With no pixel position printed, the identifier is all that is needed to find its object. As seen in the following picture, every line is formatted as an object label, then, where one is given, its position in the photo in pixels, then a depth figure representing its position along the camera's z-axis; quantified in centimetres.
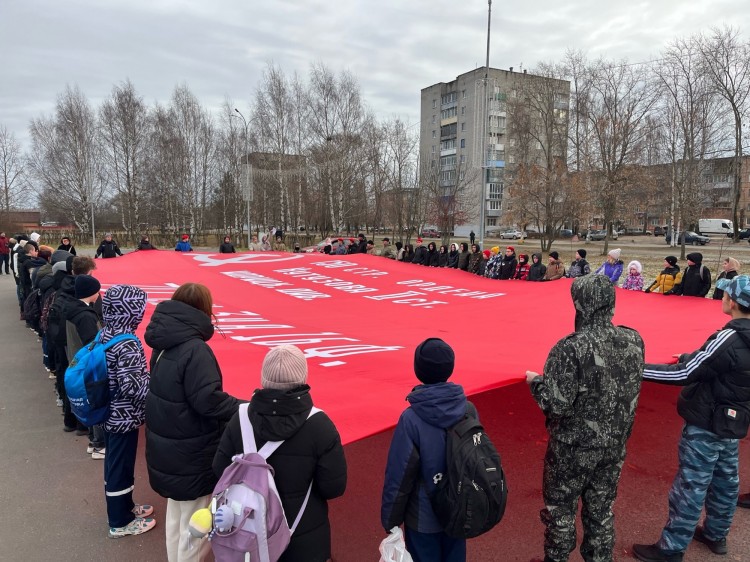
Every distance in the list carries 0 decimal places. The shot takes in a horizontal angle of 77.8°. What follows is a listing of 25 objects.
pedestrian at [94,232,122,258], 1491
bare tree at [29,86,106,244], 3700
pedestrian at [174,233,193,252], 1581
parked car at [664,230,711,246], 3959
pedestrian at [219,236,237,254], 1606
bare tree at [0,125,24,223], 4109
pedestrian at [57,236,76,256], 1305
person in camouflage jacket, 249
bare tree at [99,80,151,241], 3572
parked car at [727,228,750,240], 4445
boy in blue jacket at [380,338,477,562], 209
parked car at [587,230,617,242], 4973
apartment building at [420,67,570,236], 6016
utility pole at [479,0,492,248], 1641
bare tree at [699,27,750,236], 2164
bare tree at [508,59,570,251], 2662
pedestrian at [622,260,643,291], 913
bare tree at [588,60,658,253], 2488
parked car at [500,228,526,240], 5538
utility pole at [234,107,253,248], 2642
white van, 5247
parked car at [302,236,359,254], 1905
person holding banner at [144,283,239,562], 253
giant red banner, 349
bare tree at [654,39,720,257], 2138
